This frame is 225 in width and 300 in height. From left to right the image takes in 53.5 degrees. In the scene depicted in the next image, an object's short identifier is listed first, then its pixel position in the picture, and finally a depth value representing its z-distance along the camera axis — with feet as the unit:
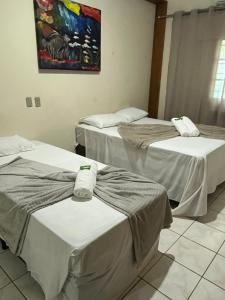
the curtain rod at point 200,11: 9.94
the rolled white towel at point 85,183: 4.34
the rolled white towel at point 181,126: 8.52
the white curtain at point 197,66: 10.42
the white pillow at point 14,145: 6.67
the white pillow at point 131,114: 10.57
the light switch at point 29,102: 7.91
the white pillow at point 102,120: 9.35
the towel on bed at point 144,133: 7.73
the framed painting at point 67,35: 7.65
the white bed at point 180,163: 6.69
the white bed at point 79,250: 3.31
